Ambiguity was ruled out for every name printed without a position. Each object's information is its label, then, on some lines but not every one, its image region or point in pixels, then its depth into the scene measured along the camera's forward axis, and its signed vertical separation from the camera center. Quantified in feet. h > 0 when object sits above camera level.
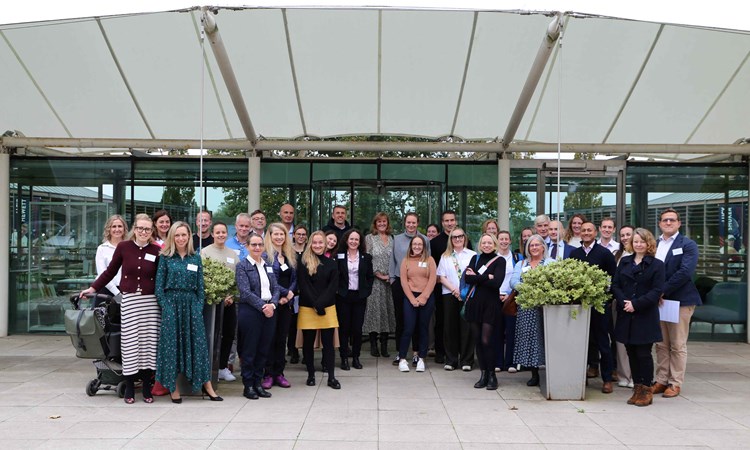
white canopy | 27.25 +7.04
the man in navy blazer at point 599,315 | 23.13 -2.70
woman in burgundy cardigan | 20.56 -2.12
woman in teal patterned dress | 20.54 -2.44
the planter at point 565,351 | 21.63 -3.67
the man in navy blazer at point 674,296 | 22.22 -1.92
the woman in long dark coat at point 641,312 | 21.07 -2.35
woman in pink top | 26.35 -2.22
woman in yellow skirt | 22.98 -2.23
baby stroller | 20.57 -3.21
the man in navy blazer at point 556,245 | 24.06 -0.27
